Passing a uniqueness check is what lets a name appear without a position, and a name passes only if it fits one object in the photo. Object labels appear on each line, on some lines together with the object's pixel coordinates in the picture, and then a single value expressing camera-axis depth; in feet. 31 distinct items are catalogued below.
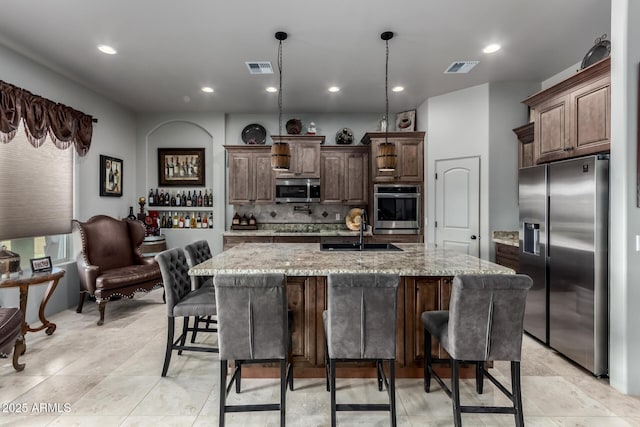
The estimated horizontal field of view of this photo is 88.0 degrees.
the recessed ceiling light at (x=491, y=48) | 10.95
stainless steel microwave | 17.74
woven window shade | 11.21
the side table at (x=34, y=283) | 9.25
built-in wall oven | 16.93
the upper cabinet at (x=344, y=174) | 17.83
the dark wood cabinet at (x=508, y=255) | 11.89
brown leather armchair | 12.29
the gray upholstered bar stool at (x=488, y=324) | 5.88
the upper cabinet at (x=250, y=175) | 17.85
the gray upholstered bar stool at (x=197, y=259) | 9.43
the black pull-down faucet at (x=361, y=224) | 10.32
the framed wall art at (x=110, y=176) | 15.55
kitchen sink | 10.41
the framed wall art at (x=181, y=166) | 18.71
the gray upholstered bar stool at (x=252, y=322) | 5.91
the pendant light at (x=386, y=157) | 9.72
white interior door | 14.73
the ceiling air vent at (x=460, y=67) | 12.25
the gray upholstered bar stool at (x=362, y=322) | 5.99
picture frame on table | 10.08
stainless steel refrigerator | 8.13
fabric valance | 10.55
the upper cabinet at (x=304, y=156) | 17.49
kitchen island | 7.80
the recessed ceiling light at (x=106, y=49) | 10.87
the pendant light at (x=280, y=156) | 9.52
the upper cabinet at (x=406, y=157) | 16.80
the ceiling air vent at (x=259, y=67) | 12.16
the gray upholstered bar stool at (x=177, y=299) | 7.96
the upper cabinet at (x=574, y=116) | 8.34
